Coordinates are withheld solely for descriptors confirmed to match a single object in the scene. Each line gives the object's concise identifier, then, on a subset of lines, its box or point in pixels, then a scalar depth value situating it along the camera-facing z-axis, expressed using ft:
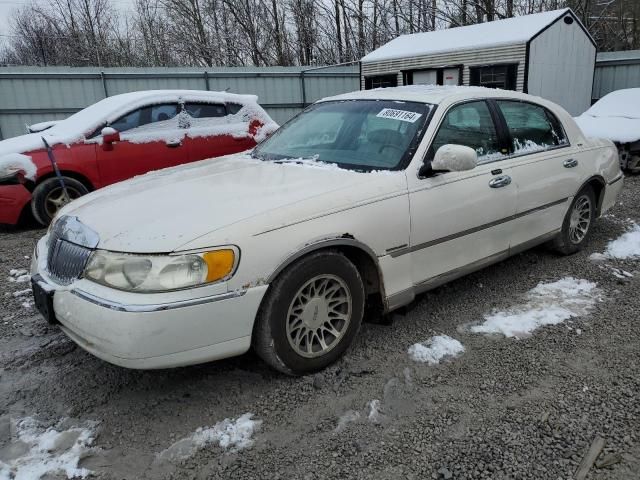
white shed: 42.70
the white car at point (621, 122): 29.50
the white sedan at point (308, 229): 8.05
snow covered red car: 20.15
